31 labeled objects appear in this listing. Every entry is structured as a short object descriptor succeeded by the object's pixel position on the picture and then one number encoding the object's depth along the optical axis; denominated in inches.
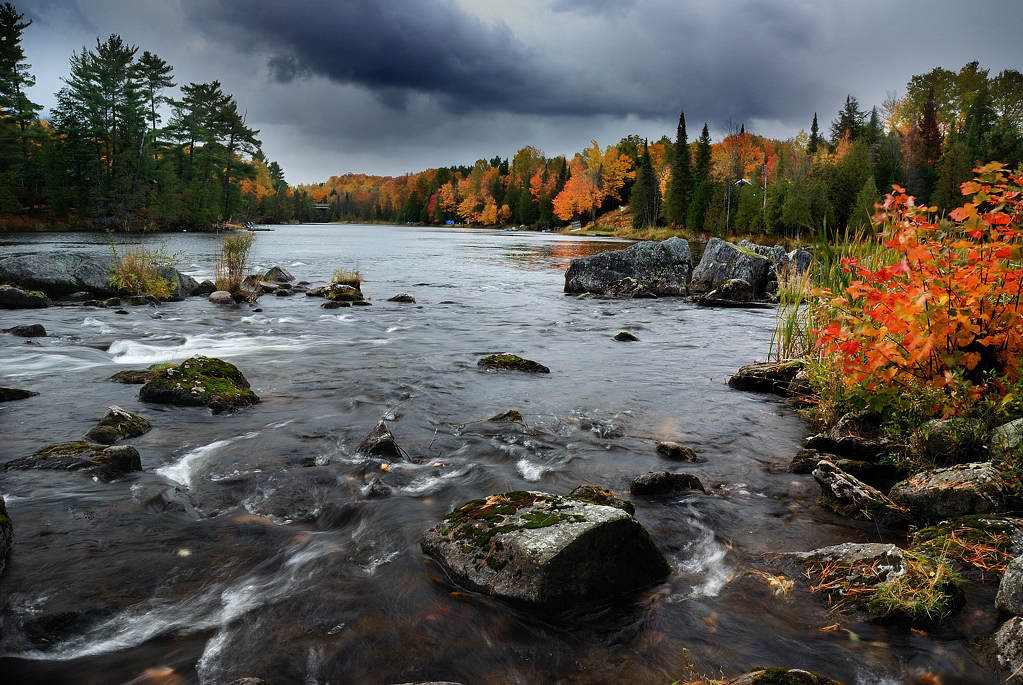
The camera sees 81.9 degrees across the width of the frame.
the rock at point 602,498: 180.9
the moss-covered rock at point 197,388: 286.7
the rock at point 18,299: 585.6
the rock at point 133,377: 329.7
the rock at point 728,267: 778.2
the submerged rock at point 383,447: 237.0
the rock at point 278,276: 852.6
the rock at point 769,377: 337.8
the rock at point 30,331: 444.8
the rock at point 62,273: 634.2
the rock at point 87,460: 202.5
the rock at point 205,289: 728.2
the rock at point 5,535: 147.8
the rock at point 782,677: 100.4
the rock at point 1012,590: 124.0
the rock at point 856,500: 179.3
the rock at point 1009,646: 112.4
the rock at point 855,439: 222.8
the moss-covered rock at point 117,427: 234.7
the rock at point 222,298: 656.4
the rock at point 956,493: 165.0
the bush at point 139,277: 663.1
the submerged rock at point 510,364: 388.8
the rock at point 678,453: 238.4
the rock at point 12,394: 286.7
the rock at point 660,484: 203.2
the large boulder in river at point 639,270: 824.9
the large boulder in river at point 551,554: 140.6
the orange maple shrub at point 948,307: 193.8
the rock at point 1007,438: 172.7
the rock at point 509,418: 281.7
